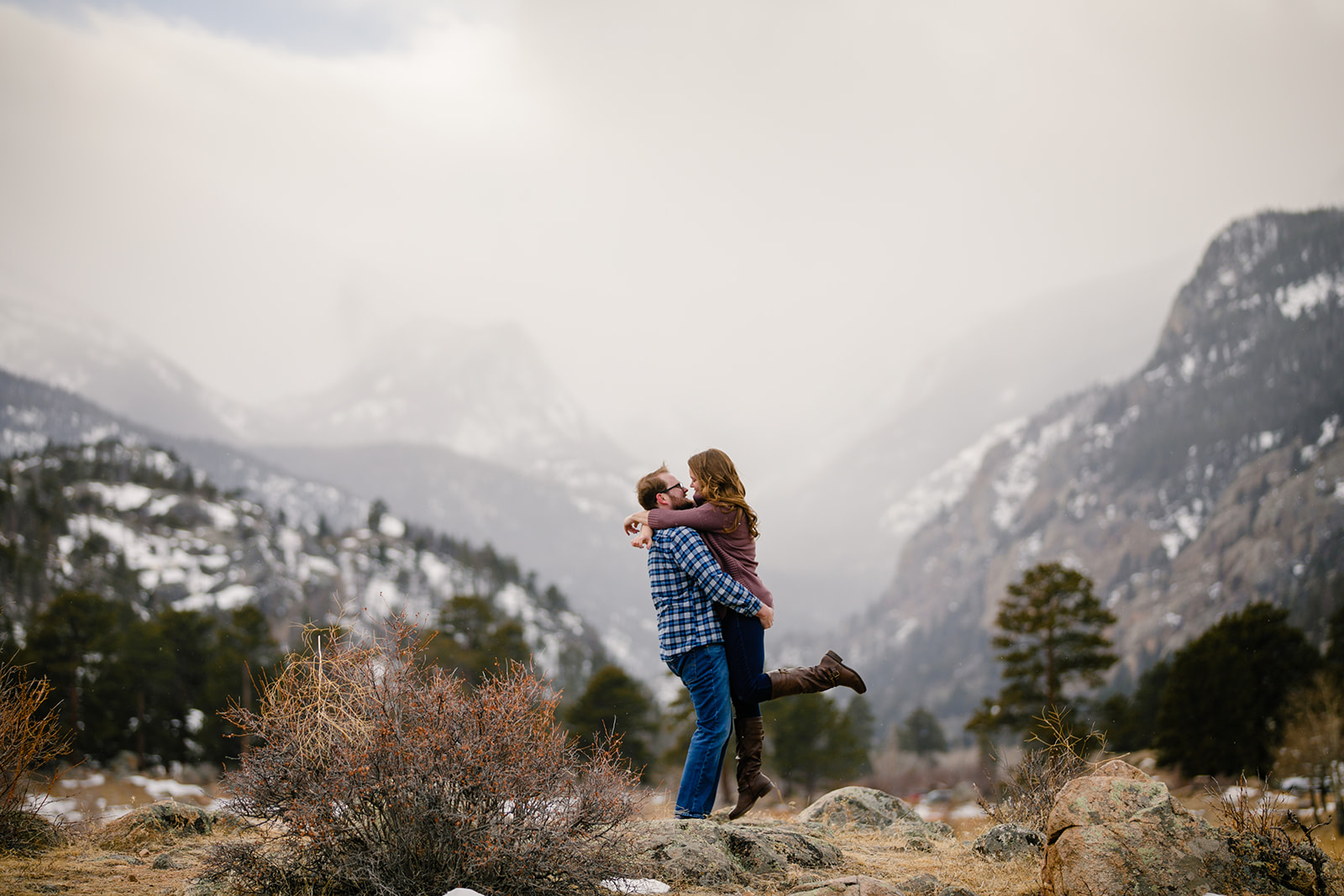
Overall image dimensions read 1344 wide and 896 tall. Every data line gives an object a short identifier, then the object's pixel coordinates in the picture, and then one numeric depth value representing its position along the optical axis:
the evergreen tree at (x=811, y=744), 51.53
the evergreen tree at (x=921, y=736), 90.31
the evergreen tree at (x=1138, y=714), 44.81
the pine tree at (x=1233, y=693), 45.66
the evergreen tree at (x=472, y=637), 50.47
